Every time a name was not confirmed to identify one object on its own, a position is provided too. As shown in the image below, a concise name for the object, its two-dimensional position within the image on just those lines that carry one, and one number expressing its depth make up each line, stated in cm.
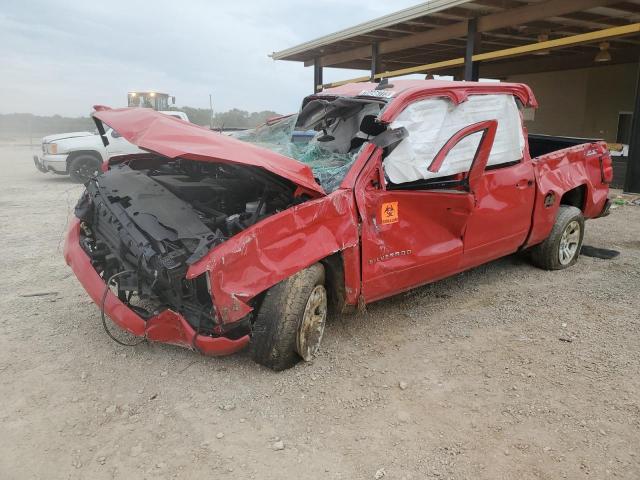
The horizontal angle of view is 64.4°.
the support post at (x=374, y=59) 1334
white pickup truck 1177
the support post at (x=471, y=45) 1033
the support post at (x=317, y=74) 1598
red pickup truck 294
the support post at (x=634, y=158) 934
